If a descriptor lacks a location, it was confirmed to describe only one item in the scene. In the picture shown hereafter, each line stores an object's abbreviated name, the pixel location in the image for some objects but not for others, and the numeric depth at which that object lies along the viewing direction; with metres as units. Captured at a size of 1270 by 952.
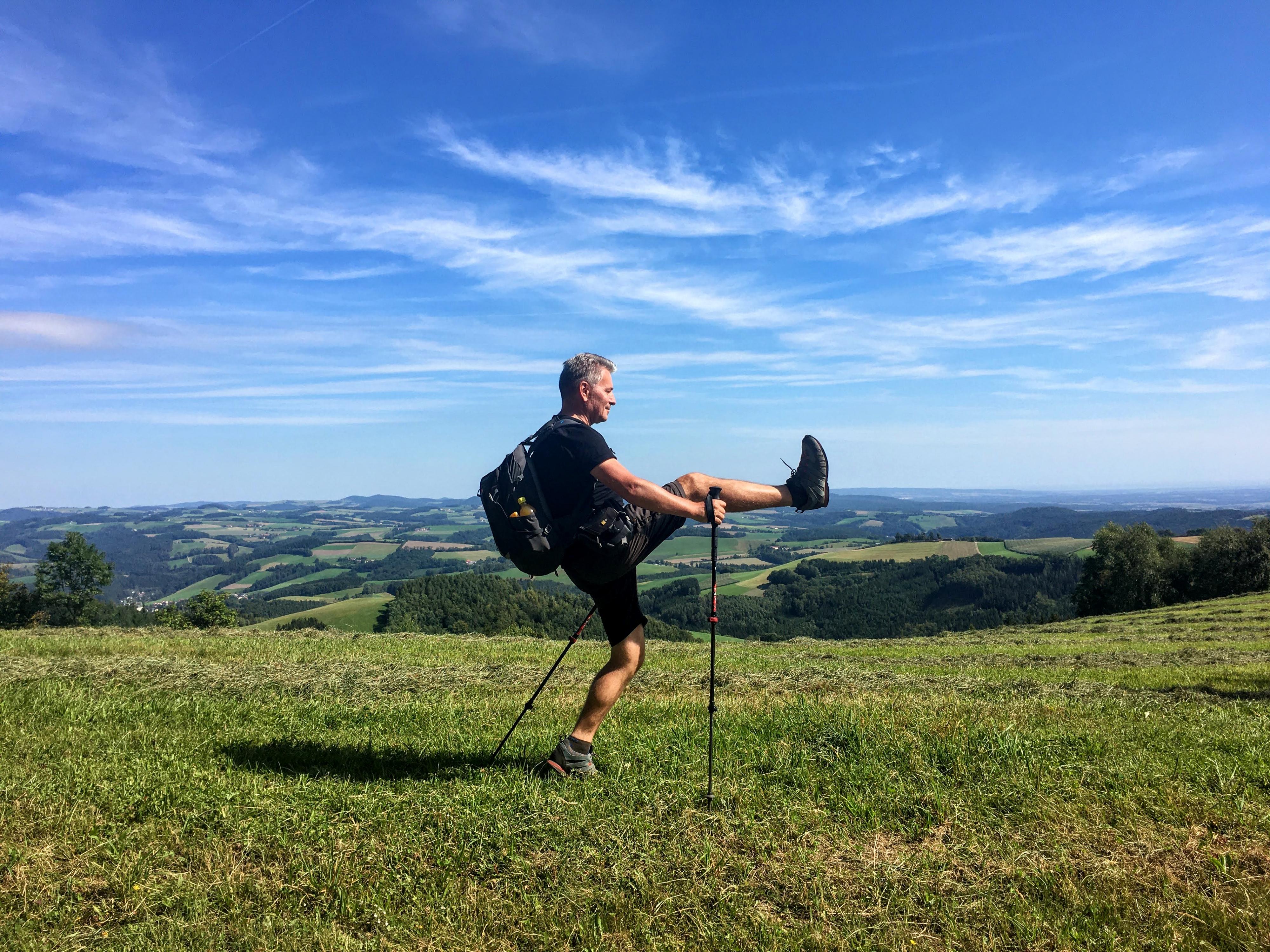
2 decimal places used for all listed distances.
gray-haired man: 5.00
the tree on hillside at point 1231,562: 58.41
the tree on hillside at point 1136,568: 62.06
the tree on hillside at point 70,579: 49.94
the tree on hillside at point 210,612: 46.06
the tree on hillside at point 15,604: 46.91
